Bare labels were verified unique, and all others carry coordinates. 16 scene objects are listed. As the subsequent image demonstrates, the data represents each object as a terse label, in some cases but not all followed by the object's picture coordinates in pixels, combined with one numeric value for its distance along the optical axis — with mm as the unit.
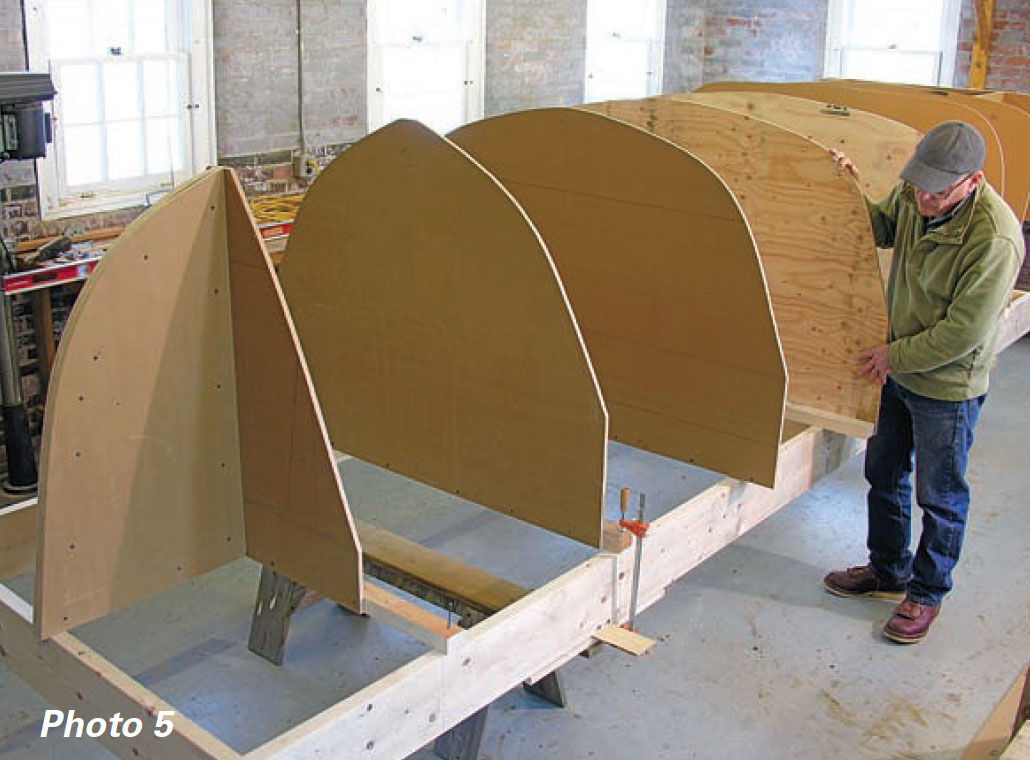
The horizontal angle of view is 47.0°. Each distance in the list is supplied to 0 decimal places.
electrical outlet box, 5449
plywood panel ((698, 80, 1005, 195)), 4359
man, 3035
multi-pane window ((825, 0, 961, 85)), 7258
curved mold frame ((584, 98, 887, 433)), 3260
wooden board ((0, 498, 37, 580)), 2615
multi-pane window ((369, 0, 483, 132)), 5844
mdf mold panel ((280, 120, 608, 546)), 2537
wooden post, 6961
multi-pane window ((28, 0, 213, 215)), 4461
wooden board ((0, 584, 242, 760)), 1982
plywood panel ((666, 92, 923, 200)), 3600
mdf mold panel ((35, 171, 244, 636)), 2104
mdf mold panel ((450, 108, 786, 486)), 2938
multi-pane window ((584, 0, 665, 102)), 7301
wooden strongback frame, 2023
